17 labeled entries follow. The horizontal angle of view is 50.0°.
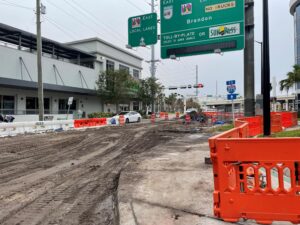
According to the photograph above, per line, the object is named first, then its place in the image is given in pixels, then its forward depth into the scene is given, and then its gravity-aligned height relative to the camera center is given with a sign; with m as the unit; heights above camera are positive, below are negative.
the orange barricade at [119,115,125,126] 35.14 -1.06
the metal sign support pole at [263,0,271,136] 12.98 +1.89
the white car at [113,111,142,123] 37.06 -0.76
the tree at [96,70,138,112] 44.91 +3.49
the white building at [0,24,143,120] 31.94 +4.44
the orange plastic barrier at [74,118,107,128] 27.34 -1.05
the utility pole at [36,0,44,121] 24.69 +4.58
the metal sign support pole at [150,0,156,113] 47.78 +7.57
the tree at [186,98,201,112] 117.94 +2.27
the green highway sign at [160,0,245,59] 18.69 +5.19
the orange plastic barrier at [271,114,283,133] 18.90 -0.86
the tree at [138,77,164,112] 54.84 +3.46
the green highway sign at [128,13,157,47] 23.67 +6.03
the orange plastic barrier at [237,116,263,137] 16.75 -0.89
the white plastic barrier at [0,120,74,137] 19.91 -1.07
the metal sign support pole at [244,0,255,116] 16.02 +2.40
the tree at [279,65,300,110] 40.78 +3.84
